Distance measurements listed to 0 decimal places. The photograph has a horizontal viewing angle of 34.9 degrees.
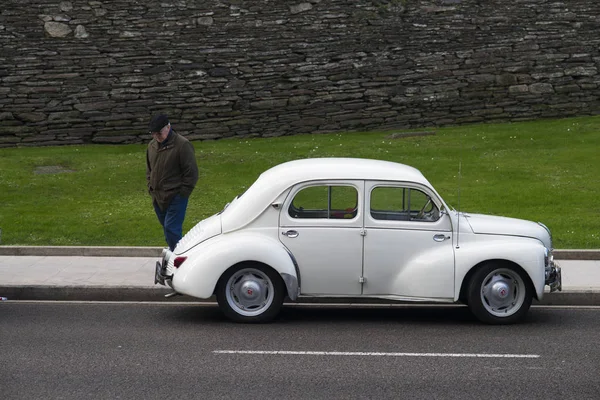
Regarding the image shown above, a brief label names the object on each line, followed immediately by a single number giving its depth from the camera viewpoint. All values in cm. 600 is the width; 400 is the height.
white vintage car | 897
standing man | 1071
